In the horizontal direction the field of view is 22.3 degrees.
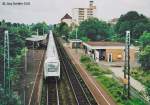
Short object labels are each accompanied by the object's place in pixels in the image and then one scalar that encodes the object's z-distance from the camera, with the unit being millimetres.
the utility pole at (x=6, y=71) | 28844
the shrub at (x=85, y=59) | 62525
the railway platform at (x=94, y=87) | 32928
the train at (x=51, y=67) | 41500
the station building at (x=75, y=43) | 96562
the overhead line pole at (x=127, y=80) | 31442
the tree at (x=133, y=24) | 99875
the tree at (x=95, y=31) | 107750
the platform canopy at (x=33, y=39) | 86431
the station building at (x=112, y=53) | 64594
